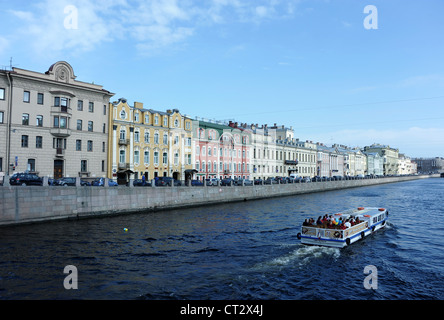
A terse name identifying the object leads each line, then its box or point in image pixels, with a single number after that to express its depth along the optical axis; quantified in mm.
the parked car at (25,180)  28281
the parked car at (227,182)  48056
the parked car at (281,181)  61753
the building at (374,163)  155750
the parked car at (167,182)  38094
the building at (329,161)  102825
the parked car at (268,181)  56812
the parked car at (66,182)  30562
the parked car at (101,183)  32991
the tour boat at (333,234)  19922
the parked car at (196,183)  42969
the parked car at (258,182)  54906
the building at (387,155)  177125
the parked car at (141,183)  37031
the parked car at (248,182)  51831
